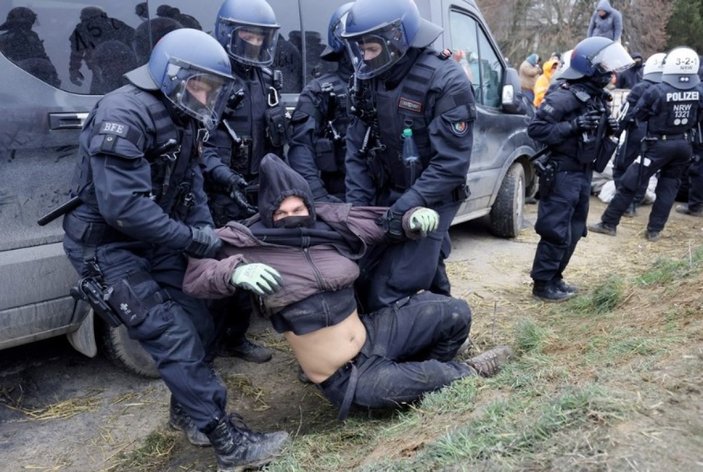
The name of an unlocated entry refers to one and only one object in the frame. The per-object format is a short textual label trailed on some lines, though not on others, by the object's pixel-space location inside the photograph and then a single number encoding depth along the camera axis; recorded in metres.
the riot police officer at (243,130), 3.81
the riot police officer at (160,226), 2.91
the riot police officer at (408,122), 3.46
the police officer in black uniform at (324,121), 4.28
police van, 3.20
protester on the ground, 3.05
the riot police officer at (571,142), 4.70
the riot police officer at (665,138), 7.10
